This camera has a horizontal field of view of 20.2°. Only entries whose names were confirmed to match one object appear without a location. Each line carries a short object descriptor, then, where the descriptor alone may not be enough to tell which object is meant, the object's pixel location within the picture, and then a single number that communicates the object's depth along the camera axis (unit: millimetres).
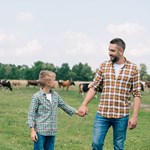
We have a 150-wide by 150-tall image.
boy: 6852
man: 7020
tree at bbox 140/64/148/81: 126275
